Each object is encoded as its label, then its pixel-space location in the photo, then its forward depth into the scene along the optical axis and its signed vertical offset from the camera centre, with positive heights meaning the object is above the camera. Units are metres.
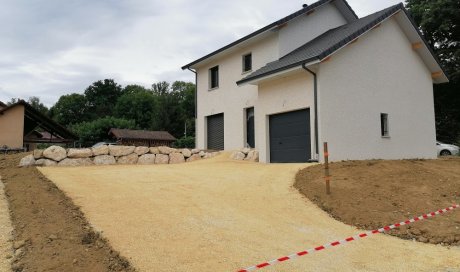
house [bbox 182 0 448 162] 13.66 +2.54
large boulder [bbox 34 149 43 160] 12.34 -0.07
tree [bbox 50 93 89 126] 71.88 +8.41
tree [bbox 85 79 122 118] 73.44 +11.40
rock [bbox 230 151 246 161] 16.28 -0.30
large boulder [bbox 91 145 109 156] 13.86 +0.04
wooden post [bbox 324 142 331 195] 8.41 -0.64
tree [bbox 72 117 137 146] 46.72 +2.58
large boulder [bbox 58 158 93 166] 12.91 -0.37
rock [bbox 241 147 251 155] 16.47 -0.09
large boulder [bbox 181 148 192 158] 16.86 -0.14
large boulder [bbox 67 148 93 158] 13.11 -0.05
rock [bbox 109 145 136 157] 14.27 +0.03
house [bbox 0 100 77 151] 18.62 +1.38
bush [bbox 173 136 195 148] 38.06 +0.74
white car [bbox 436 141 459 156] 24.44 -0.19
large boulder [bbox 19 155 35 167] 11.97 -0.29
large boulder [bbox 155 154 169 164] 15.55 -0.37
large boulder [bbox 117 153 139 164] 14.41 -0.32
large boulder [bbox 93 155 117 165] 13.79 -0.33
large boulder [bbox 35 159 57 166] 12.31 -0.35
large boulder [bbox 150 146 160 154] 15.49 +0.01
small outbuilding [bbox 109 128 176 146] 37.81 +1.41
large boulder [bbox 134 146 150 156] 14.95 +0.02
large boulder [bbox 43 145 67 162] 12.57 -0.04
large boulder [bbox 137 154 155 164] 15.01 -0.35
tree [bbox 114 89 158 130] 65.94 +7.83
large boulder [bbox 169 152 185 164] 16.05 -0.35
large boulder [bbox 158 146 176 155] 15.85 +0.01
